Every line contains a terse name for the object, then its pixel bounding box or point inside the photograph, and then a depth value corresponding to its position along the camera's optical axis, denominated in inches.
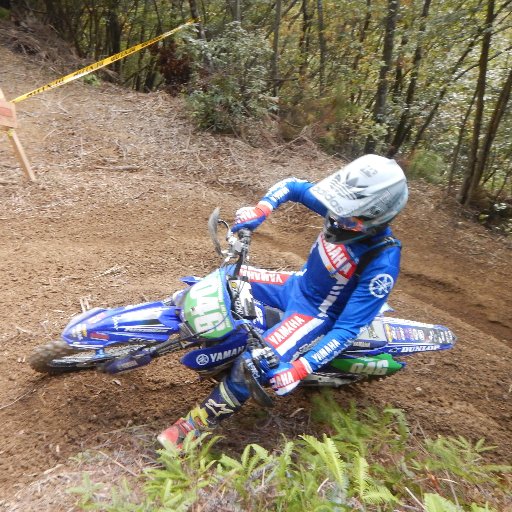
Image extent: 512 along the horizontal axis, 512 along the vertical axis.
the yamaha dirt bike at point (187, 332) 109.3
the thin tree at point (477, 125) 282.9
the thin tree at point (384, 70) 363.6
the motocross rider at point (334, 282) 109.7
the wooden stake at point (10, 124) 227.0
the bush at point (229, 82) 323.3
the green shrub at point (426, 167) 370.3
